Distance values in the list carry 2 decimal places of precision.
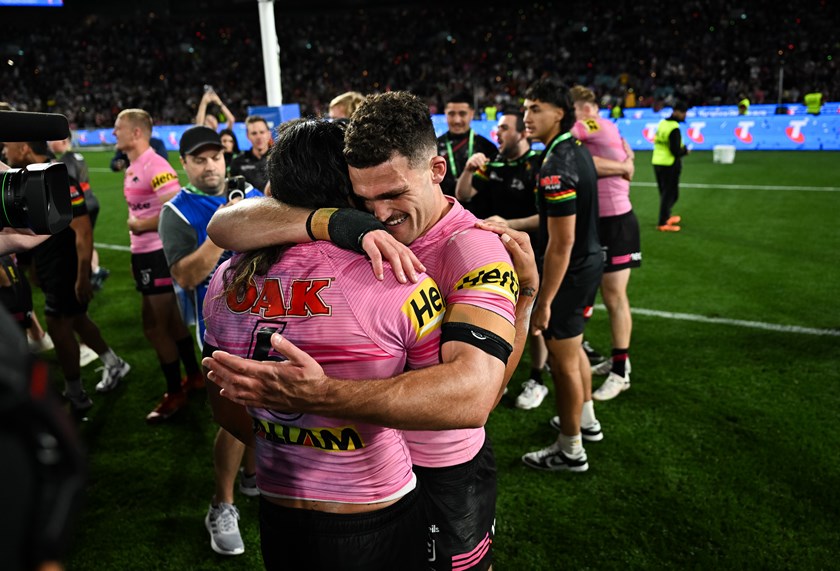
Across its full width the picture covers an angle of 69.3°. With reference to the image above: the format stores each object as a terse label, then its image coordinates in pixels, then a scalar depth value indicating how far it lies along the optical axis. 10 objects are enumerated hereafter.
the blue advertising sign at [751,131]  16.50
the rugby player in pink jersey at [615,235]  4.45
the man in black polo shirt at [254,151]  6.29
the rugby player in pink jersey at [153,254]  4.47
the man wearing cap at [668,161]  9.17
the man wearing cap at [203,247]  3.02
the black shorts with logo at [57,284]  4.43
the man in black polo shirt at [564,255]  3.28
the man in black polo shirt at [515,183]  4.32
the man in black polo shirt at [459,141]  5.22
